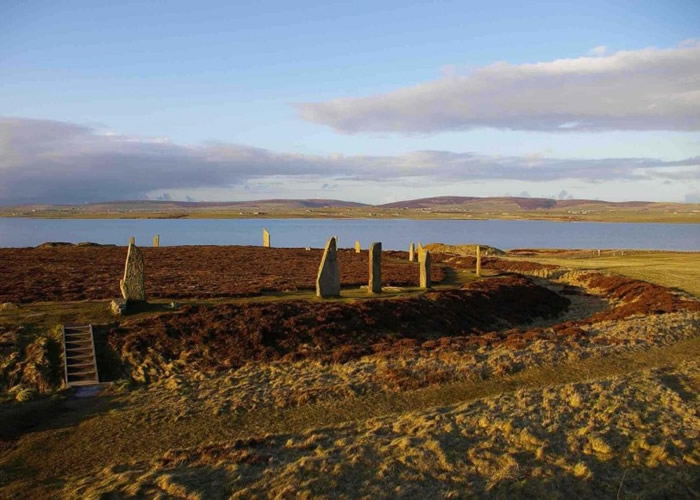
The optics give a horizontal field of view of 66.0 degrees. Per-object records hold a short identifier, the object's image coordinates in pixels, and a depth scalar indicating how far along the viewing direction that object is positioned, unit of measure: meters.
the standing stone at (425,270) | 30.28
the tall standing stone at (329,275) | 25.94
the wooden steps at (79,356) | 16.48
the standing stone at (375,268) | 27.67
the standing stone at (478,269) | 39.84
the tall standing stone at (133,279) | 22.35
